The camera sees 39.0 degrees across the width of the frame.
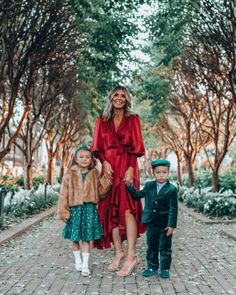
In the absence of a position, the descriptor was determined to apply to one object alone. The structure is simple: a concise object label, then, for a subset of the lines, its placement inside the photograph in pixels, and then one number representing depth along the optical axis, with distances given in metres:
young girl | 4.07
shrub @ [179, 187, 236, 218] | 9.37
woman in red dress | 4.14
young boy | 3.98
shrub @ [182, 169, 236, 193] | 12.81
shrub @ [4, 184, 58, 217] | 8.87
